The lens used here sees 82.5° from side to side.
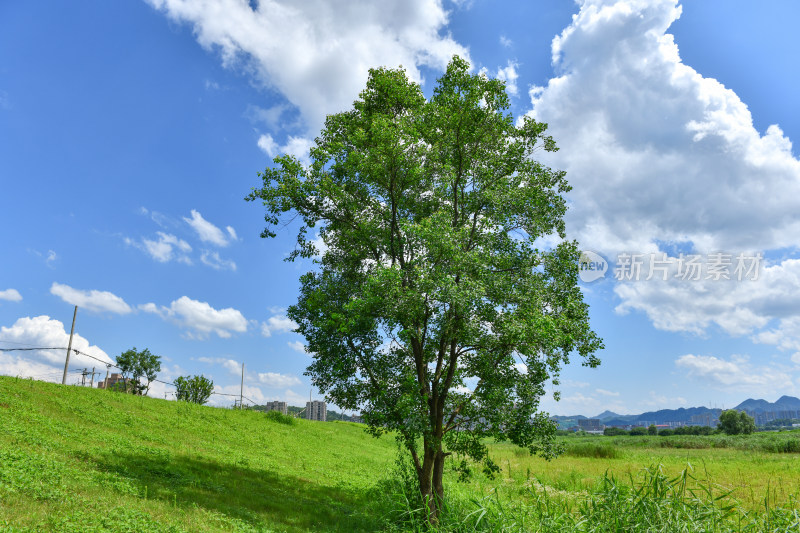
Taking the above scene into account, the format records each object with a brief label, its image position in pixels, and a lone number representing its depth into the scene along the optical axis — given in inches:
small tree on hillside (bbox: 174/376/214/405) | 2859.3
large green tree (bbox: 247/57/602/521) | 609.0
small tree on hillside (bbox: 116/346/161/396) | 3257.9
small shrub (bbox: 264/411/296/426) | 1705.2
